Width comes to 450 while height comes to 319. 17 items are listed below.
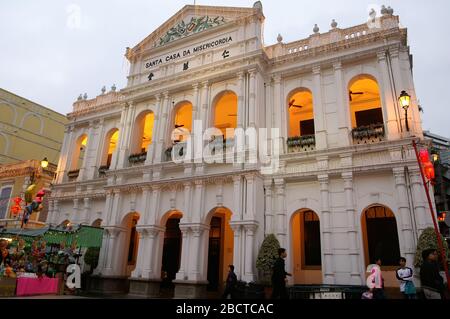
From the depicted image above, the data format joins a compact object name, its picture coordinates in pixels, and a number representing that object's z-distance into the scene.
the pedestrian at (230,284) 12.62
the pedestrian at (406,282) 10.39
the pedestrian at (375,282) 10.44
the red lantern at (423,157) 13.01
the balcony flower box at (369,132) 15.44
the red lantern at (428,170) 12.84
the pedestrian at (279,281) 9.84
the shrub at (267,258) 14.33
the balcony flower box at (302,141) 16.65
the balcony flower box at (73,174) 24.59
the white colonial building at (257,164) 14.82
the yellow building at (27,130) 35.56
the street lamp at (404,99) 12.02
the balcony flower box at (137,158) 20.44
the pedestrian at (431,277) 7.70
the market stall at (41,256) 13.86
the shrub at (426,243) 12.23
